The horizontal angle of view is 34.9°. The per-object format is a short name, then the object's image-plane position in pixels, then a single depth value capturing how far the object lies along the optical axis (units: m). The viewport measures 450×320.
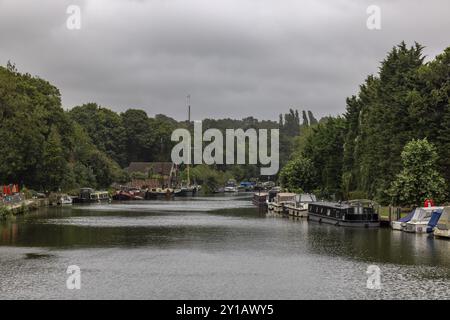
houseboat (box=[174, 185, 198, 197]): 196.07
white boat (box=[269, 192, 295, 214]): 111.49
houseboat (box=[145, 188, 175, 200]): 178.62
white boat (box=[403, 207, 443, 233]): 67.62
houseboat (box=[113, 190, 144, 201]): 164.50
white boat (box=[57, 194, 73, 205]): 132.66
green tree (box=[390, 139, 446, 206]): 74.31
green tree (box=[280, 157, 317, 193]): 132.12
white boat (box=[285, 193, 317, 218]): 98.12
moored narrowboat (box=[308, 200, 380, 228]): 76.00
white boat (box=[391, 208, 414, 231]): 70.25
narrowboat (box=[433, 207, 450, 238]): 62.62
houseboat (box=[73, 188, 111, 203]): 142.25
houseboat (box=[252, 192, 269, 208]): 135.95
